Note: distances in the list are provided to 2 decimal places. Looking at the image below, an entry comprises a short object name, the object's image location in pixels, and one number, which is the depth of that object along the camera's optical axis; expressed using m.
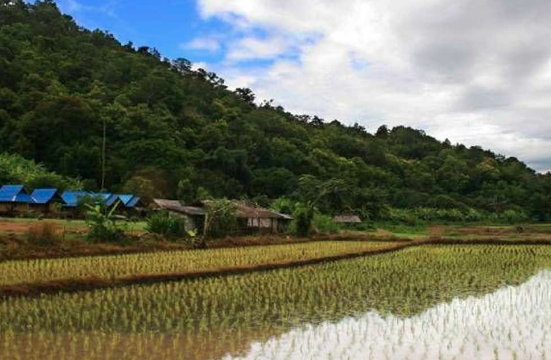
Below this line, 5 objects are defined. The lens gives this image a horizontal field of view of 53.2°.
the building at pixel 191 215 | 26.72
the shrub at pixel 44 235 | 17.59
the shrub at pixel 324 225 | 32.94
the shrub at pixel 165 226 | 22.61
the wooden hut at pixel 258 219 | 29.39
